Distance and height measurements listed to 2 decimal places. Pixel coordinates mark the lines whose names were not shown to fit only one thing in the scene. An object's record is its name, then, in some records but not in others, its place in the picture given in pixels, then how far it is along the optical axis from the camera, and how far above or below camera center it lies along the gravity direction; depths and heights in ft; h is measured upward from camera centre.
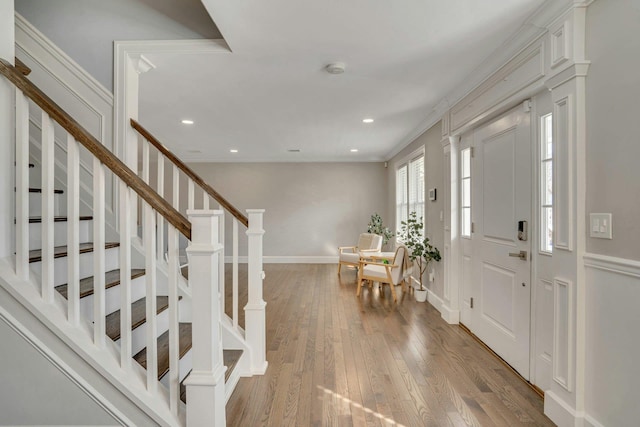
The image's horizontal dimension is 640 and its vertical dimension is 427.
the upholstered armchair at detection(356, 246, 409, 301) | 15.28 -2.53
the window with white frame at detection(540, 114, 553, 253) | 7.23 +0.65
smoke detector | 9.42 +3.96
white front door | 8.16 -0.59
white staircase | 5.05 -1.05
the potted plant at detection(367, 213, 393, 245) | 23.72 -0.98
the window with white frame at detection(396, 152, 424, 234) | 17.69 +1.44
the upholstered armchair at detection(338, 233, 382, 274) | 19.86 -2.03
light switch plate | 5.54 -0.17
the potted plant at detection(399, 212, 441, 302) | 14.33 -1.58
